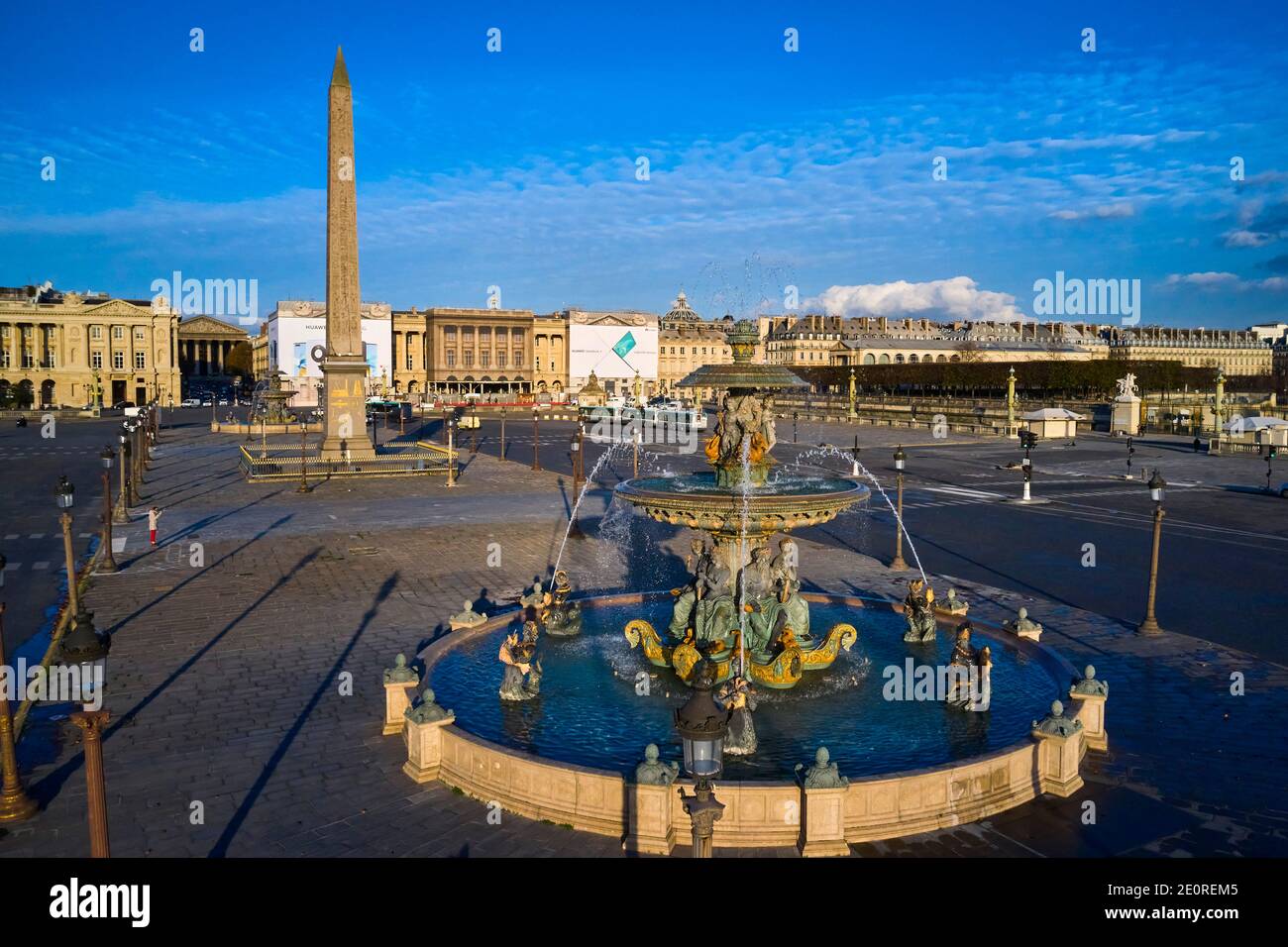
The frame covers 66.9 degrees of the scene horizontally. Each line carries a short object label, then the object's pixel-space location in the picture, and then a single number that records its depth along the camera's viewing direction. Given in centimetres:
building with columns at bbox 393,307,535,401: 14312
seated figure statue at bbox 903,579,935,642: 1461
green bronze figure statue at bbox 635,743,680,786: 837
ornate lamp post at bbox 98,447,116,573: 1986
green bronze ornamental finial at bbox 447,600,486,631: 1488
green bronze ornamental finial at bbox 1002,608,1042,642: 1426
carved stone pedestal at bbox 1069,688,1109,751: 1073
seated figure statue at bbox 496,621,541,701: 1205
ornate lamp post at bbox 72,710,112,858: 710
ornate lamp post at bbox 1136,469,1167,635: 1573
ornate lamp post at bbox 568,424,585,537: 2623
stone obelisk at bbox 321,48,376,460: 3938
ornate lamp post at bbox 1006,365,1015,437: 6336
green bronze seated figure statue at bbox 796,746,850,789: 824
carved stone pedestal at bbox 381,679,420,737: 1111
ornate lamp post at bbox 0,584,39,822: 891
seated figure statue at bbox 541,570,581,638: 1542
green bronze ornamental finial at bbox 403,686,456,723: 995
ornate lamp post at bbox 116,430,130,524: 2749
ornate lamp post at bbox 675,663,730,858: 655
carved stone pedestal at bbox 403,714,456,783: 984
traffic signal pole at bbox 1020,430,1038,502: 3297
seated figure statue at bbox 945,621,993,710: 1162
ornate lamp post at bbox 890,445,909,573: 2189
